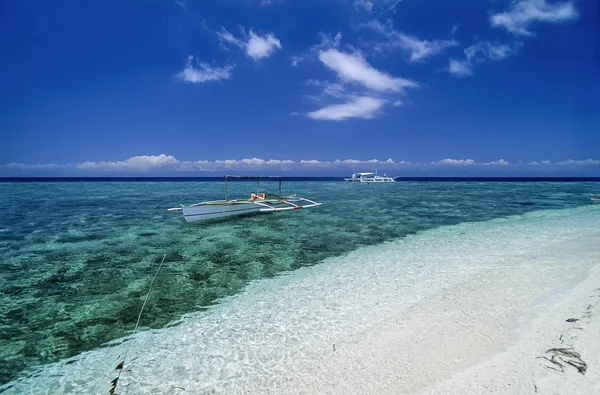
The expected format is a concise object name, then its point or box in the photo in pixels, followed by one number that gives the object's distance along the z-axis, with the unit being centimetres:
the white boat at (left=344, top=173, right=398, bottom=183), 11264
